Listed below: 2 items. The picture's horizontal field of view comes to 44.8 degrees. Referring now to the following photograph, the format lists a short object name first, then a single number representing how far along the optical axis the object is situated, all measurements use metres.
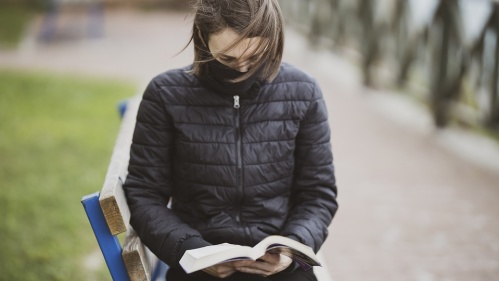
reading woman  2.20
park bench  2.05
